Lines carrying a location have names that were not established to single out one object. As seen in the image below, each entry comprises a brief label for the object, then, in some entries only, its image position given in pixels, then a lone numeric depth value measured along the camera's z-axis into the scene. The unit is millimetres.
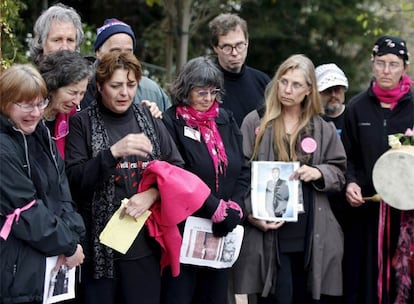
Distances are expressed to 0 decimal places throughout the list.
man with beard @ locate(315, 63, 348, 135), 9183
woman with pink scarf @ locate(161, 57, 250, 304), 7133
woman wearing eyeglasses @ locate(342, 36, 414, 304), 7918
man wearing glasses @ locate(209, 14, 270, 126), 8784
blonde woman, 7638
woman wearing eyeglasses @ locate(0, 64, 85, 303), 5473
